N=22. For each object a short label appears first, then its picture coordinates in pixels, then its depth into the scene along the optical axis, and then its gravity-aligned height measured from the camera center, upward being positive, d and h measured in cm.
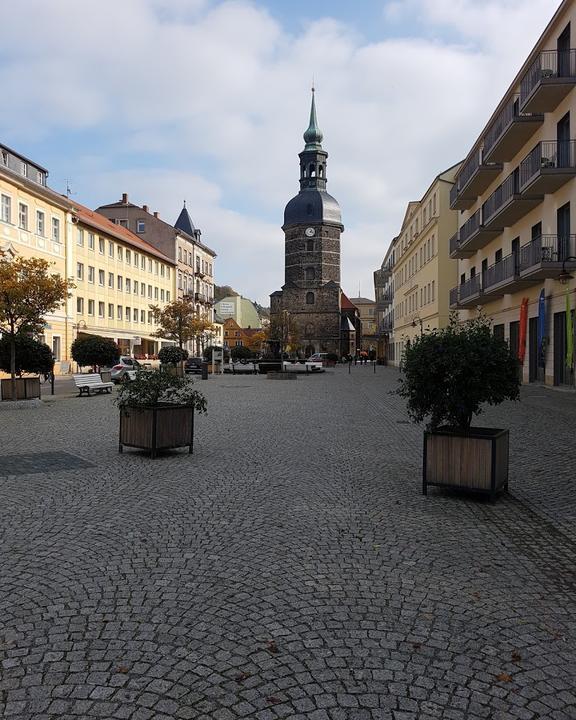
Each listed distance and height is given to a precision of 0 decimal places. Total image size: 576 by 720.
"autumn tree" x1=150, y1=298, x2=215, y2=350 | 4964 +251
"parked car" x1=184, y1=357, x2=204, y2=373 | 4403 -67
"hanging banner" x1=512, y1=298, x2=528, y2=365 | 2952 +150
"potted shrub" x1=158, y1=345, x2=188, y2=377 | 4441 +1
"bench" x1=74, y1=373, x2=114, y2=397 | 2445 -109
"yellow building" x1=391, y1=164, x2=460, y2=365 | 4794 +840
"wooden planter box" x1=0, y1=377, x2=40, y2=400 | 2052 -112
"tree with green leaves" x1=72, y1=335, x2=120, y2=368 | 3322 +16
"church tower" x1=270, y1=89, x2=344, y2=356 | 10244 +1565
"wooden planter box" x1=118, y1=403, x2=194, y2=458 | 994 -111
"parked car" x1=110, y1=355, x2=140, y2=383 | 3393 -81
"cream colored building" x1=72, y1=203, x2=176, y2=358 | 5038 +656
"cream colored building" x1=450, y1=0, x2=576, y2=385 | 2428 +673
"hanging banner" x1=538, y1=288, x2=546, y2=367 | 2631 +155
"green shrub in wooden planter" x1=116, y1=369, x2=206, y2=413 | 1002 -54
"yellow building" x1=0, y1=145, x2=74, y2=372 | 3788 +824
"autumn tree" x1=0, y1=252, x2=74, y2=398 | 1944 +177
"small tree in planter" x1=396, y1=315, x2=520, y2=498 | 718 -43
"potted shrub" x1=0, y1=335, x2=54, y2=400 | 2066 -29
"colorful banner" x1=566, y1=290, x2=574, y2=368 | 2336 +88
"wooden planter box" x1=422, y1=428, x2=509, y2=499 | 709 -111
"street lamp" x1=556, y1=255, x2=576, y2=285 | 2309 +302
